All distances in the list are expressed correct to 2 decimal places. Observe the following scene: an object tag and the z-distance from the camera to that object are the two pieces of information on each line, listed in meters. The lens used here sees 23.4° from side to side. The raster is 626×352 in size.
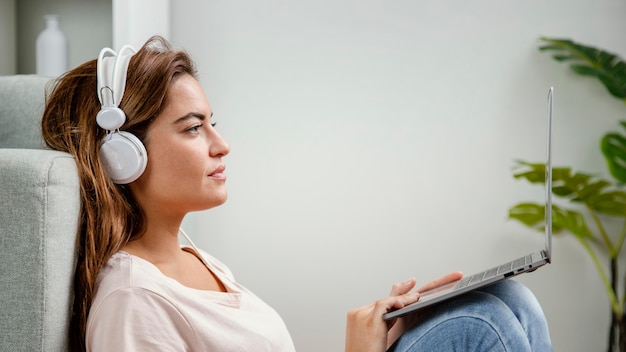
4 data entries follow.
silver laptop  1.74
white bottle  2.74
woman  1.72
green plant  2.94
